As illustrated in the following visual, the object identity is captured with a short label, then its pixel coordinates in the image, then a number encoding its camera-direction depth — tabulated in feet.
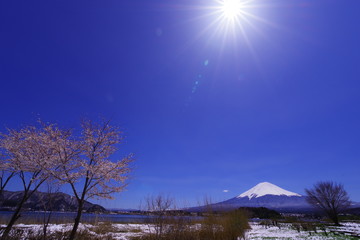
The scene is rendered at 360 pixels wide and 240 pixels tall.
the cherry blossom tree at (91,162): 28.02
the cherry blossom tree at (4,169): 31.23
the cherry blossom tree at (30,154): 28.94
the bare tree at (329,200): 115.85
